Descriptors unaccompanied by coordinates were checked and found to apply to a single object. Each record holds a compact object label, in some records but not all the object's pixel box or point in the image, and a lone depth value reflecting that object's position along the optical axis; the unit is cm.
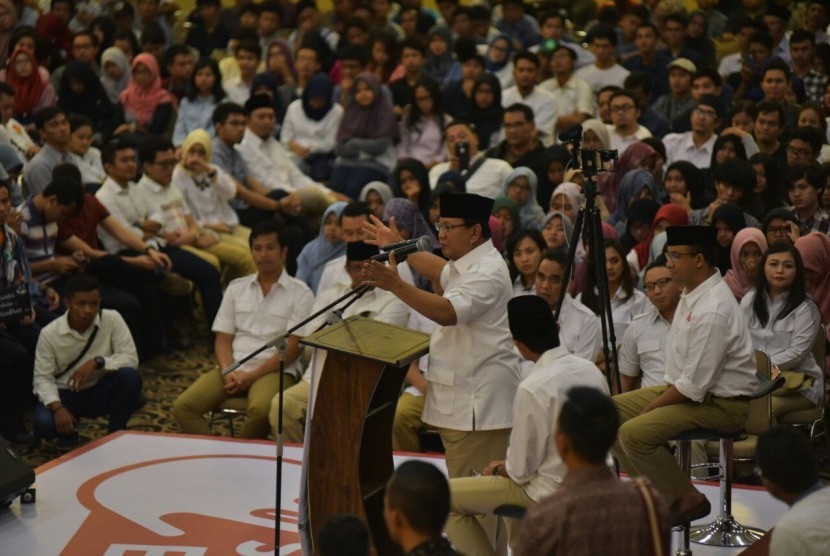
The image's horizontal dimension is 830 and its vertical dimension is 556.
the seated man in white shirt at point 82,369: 1354
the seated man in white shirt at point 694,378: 1007
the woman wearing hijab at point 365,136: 1972
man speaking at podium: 982
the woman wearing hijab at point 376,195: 1659
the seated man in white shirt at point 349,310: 1313
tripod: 1135
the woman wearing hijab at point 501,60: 2255
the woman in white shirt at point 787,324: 1232
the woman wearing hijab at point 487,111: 1992
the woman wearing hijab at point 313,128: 2048
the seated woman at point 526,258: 1409
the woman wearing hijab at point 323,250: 1577
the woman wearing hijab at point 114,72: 2194
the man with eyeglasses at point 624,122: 1834
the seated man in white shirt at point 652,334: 1237
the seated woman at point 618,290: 1385
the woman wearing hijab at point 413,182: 1721
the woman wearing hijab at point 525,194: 1685
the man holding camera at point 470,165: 1775
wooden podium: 941
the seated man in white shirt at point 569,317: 1310
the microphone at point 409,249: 918
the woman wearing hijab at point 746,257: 1369
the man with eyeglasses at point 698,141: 1809
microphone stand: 908
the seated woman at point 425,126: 1993
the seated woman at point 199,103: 2071
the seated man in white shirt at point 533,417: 852
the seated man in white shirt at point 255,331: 1359
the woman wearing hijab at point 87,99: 2040
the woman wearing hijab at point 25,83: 1957
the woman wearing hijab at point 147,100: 2066
